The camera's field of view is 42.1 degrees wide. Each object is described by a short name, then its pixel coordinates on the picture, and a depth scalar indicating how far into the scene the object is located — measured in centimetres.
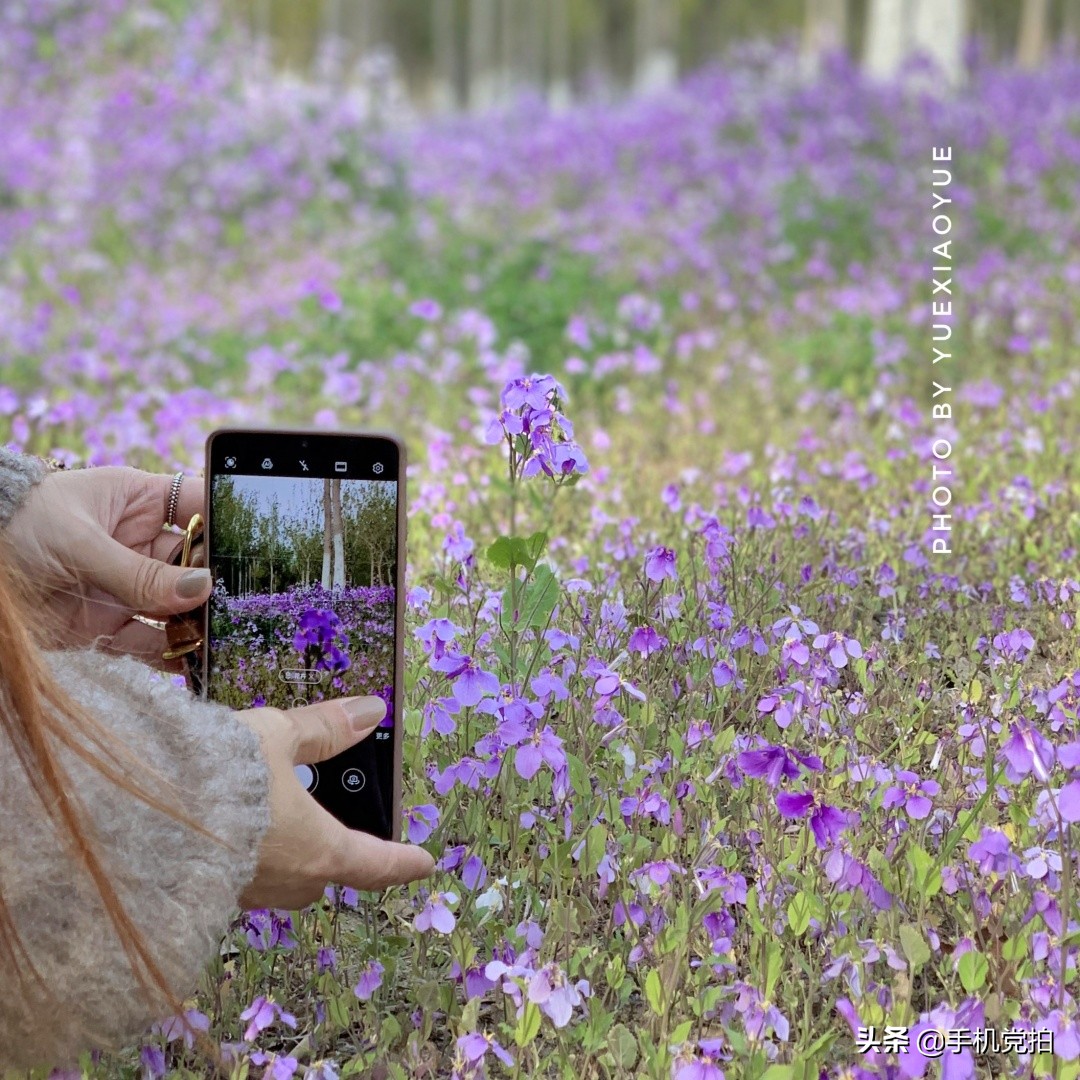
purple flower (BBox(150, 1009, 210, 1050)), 221
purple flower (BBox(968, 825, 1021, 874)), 229
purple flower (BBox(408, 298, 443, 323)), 550
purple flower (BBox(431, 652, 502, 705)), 242
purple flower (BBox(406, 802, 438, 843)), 245
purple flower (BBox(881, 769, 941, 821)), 241
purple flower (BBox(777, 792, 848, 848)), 220
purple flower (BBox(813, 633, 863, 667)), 268
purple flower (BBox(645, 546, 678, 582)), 284
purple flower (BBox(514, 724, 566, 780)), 241
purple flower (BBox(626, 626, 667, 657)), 273
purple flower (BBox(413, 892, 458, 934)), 226
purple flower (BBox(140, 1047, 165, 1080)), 221
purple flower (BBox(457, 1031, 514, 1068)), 206
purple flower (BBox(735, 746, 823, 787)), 228
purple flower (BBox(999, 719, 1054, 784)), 226
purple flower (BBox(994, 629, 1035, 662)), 296
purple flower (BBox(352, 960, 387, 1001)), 232
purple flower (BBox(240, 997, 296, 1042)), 217
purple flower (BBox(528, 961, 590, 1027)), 205
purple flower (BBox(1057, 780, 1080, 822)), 218
